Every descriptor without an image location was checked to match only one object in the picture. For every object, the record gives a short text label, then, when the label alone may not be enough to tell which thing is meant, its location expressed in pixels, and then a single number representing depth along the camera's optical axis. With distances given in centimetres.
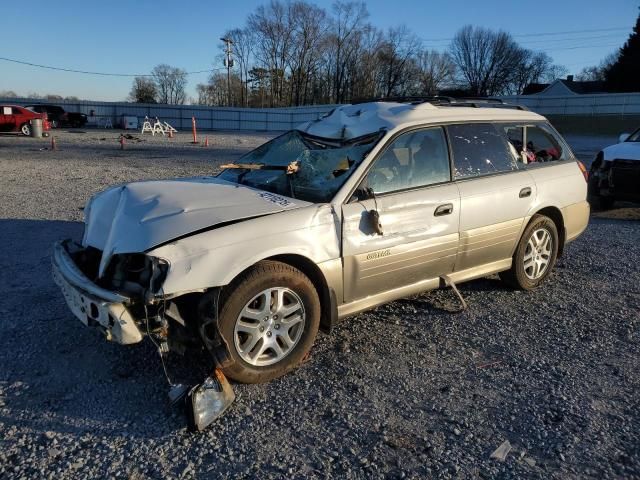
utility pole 5541
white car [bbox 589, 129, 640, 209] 880
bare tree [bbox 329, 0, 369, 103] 7206
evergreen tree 5153
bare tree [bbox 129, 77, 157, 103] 7168
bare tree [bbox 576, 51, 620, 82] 9221
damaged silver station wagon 314
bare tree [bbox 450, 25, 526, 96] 8900
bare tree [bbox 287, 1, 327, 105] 7069
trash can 2595
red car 2697
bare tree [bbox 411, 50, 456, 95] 7744
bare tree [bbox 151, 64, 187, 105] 8673
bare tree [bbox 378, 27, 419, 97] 7350
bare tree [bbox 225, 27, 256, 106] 7500
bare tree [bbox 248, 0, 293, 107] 7094
